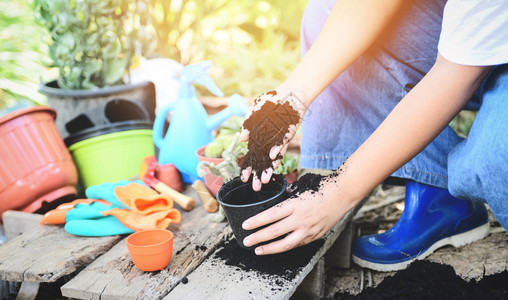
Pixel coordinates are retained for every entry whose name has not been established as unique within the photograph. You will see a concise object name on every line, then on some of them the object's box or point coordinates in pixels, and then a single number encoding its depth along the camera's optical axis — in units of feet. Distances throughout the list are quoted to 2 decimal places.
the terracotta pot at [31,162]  6.03
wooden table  3.68
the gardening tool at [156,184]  5.60
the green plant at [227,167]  5.14
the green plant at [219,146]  5.67
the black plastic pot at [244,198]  3.78
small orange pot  3.93
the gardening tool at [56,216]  5.18
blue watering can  6.51
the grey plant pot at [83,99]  7.54
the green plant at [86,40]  7.58
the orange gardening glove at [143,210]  4.86
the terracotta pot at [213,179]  5.35
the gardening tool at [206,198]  5.44
